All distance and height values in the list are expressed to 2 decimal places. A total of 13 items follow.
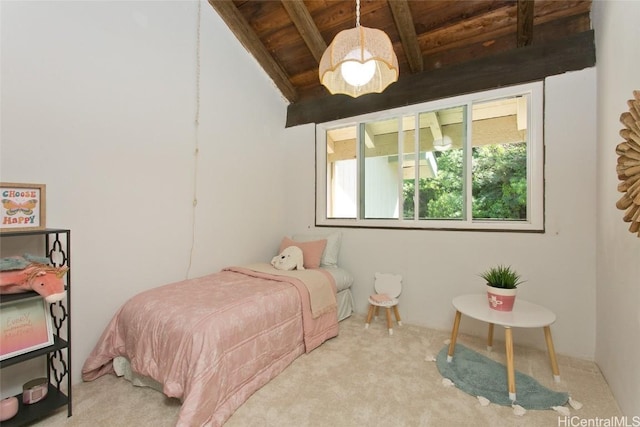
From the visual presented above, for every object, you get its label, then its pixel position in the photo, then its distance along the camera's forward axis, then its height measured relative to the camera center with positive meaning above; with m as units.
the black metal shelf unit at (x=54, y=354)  1.48 -0.75
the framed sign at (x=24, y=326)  1.46 -0.61
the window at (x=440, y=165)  2.55 +0.50
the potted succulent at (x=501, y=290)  1.92 -0.50
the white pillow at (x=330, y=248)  3.25 -0.40
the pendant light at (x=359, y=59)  1.66 +0.93
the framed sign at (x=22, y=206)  1.53 +0.03
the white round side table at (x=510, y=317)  1.76 -0.65
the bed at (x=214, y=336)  1.56 -0.80
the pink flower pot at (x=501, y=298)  1.92 -0.56
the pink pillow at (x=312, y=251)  3.12 -0.41
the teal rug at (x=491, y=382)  1.71 -1.09
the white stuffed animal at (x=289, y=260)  2.95 -0.48
